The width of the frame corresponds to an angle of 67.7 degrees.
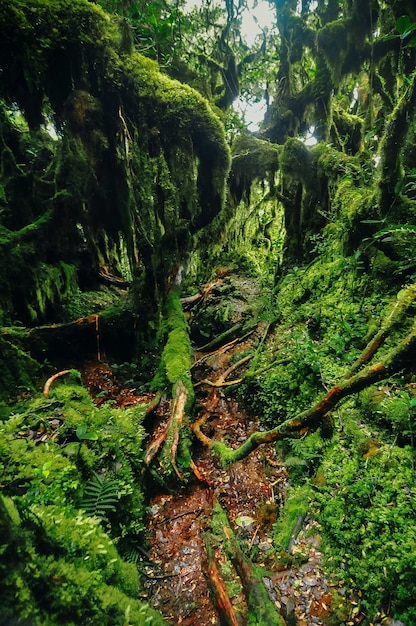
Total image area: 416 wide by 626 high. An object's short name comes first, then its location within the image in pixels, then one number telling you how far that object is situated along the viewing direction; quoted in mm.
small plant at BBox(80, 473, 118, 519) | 3299
